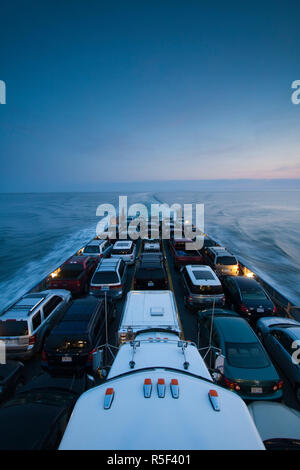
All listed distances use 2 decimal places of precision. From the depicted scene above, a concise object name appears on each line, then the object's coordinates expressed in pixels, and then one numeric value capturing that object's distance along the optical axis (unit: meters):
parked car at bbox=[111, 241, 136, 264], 13.05
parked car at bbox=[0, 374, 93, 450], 2.82
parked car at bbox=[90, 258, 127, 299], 8.98
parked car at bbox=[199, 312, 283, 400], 4.54
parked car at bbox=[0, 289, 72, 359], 5.89
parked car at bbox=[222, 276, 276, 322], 7.77
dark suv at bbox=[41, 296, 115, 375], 5.21
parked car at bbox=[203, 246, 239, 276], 11.55
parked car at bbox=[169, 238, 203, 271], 12.12
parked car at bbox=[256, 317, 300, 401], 5.18
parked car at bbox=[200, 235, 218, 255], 14.90
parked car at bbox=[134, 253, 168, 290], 8.82
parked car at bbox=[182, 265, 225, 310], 8.25
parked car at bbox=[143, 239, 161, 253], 13.44
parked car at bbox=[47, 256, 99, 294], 9.57
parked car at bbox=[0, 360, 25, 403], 4.48
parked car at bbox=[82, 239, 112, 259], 13.50
